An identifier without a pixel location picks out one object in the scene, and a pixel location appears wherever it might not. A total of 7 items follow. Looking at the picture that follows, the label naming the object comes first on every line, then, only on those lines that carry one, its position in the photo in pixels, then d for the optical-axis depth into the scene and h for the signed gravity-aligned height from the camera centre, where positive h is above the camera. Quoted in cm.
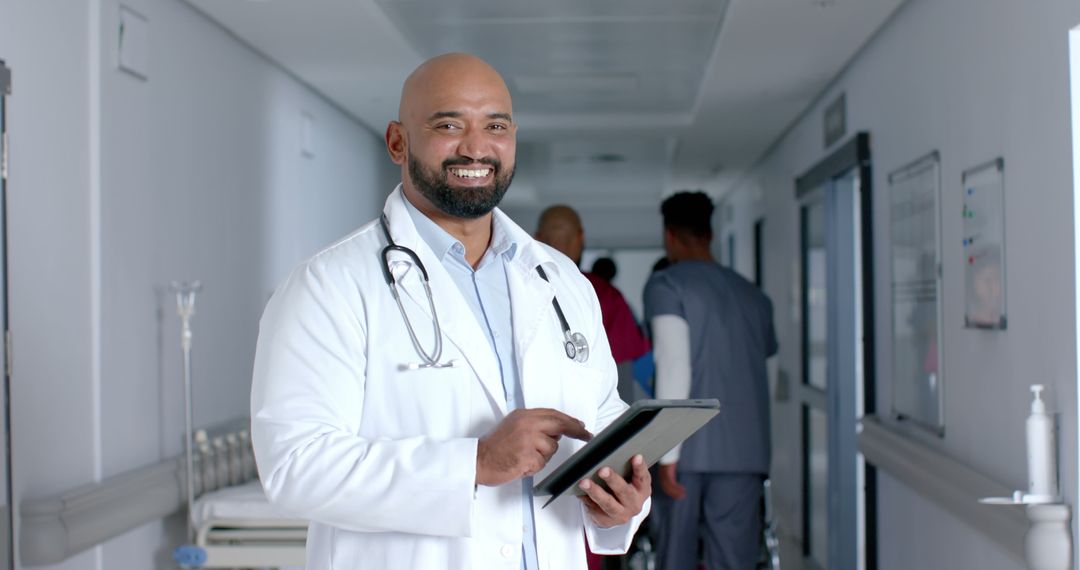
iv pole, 337 -34
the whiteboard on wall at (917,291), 357 +7
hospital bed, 338 -67
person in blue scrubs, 379 -28
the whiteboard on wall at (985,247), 289 +17
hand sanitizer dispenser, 248 -33
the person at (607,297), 397 +6
